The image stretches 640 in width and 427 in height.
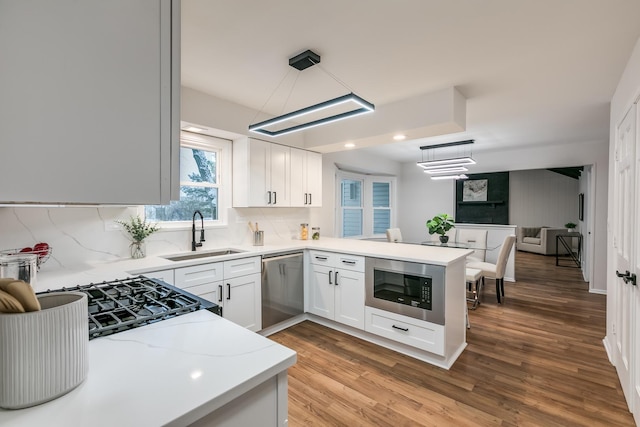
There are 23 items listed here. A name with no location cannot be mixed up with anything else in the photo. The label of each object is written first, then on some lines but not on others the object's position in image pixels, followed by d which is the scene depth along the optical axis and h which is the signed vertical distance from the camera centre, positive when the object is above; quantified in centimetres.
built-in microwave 255 -69
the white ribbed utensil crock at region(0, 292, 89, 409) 62 -32
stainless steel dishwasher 314 -83
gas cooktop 106 -39
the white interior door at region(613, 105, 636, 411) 197 -16
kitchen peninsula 63 -43
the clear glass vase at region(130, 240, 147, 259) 268 -35
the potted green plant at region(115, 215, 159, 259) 267 -20
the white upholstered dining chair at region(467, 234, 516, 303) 410 -76
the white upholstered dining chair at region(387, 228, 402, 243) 530 -40
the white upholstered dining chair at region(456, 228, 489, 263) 515 -44
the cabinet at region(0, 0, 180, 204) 47 +20
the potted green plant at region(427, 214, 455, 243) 472 -18
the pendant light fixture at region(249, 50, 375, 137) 199 +75
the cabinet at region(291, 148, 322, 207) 392 +47
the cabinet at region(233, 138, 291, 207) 341 +46
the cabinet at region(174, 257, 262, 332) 256 -68
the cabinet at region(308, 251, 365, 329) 308 -82
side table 702 -88
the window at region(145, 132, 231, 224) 315 +35
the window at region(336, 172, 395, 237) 564 +17
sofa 841 -73
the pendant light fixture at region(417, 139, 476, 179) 455 +78
